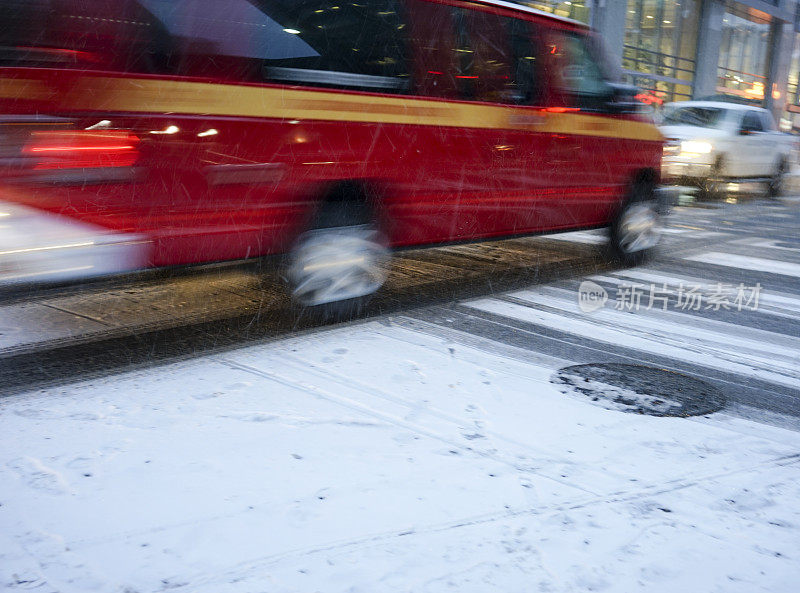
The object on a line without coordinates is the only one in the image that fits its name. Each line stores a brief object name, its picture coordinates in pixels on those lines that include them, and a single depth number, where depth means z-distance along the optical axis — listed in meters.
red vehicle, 4.09
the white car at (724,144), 15.52
